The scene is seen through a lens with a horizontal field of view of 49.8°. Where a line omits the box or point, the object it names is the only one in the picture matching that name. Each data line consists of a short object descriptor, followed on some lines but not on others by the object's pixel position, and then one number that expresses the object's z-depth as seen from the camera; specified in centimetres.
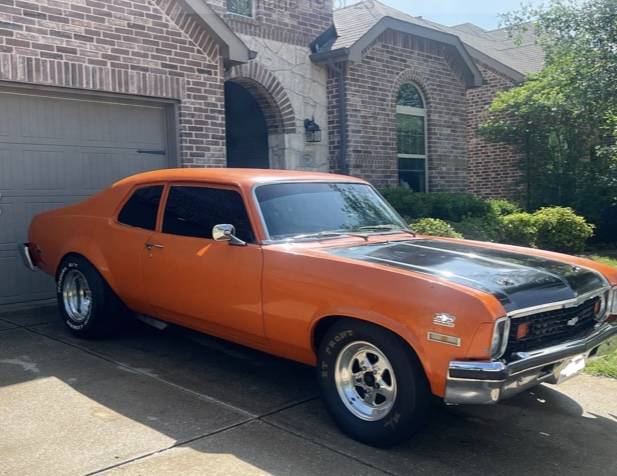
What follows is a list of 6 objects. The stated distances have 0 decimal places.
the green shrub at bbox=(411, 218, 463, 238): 923
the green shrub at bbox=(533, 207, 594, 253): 1173
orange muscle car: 363
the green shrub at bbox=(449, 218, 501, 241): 1104
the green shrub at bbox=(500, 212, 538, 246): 1166
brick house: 777
